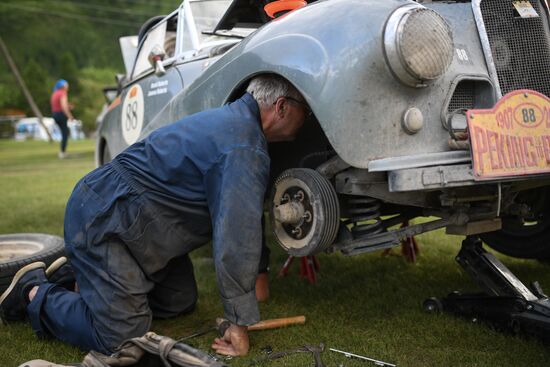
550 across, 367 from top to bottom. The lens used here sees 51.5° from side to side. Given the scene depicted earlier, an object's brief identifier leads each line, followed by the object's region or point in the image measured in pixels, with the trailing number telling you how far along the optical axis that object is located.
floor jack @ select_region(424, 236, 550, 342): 2.25
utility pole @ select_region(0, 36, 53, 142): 22.78
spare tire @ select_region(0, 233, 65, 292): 3.11
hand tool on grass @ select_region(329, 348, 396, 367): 2.15
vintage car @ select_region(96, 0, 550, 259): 1.94
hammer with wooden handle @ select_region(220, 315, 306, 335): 2.56
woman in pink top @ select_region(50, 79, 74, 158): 12.63
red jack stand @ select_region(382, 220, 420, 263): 3.69
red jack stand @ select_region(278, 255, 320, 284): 3.31
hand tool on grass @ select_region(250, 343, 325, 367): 2.17
